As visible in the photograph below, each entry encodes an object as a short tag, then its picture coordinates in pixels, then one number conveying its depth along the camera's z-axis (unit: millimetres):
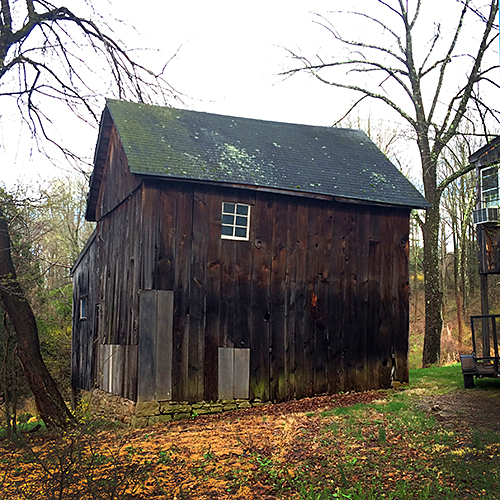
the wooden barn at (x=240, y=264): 12500
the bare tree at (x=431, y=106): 20844
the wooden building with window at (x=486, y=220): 16375
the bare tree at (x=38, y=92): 12711
